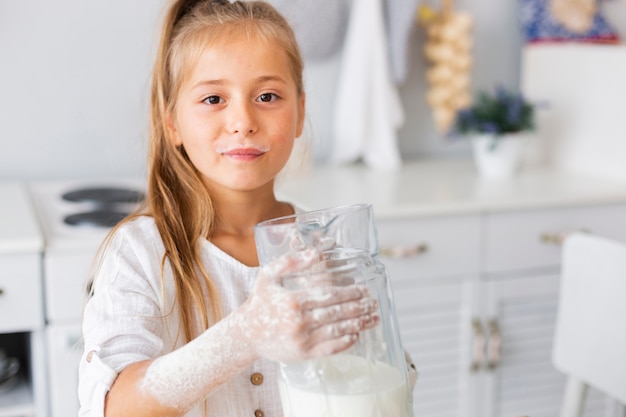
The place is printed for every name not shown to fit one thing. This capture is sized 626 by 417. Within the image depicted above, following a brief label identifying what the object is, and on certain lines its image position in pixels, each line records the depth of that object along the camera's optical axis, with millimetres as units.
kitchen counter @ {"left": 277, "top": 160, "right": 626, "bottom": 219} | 1802
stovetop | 1549
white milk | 665
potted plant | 2113
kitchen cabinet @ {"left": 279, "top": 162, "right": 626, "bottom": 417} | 1824
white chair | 1216
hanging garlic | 2201
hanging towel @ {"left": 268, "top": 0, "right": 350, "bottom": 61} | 2076
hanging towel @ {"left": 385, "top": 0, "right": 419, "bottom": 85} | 2133
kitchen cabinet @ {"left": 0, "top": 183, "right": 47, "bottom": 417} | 1485
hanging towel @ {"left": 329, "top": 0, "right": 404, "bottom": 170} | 2137
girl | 718
